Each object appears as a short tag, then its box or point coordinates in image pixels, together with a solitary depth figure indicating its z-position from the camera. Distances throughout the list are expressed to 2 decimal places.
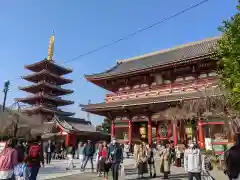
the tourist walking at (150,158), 10.54
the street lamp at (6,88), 22.78
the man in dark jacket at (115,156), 8.76
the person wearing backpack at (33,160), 7.20
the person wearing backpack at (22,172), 7.10
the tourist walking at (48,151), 17.33
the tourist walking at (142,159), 9.96
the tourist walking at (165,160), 9.84
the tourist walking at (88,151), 12.47
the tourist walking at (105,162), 9.32
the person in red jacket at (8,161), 5.75
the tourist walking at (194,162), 7.07
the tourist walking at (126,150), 19.75
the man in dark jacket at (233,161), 3.95
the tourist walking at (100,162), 10.66
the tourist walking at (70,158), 13.59
